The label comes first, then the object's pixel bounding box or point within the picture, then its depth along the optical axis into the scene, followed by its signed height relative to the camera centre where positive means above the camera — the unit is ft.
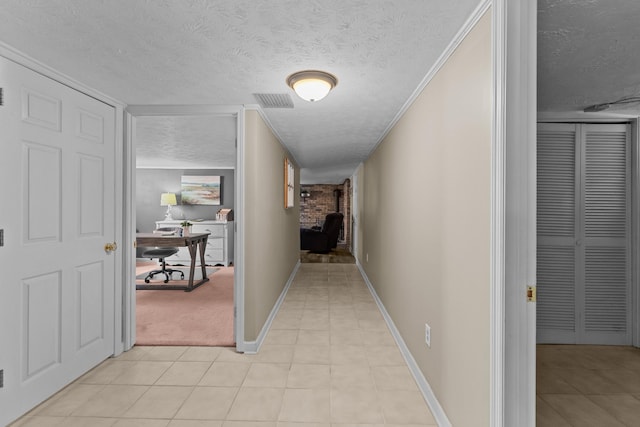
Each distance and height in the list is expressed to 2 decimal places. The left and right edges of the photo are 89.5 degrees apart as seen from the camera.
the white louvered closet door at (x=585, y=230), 9.37 -0.46
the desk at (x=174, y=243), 14.82 -1.42
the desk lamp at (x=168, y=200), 21.53 +0.81
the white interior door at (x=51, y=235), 5.79 -0.48
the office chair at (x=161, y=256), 16.60 -2.29
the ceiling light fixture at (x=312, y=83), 6.51 +2.67
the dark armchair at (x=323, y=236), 26.89 -1.91
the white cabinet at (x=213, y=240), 21.20 -1.82
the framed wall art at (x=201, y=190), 22.48 +1.57
